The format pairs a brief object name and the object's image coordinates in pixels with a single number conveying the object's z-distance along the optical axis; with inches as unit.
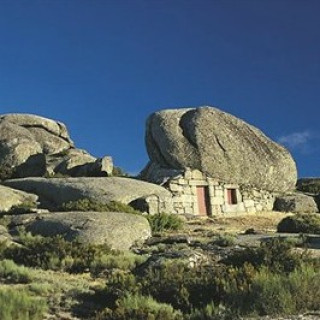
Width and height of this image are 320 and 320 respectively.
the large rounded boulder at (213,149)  1503.4
